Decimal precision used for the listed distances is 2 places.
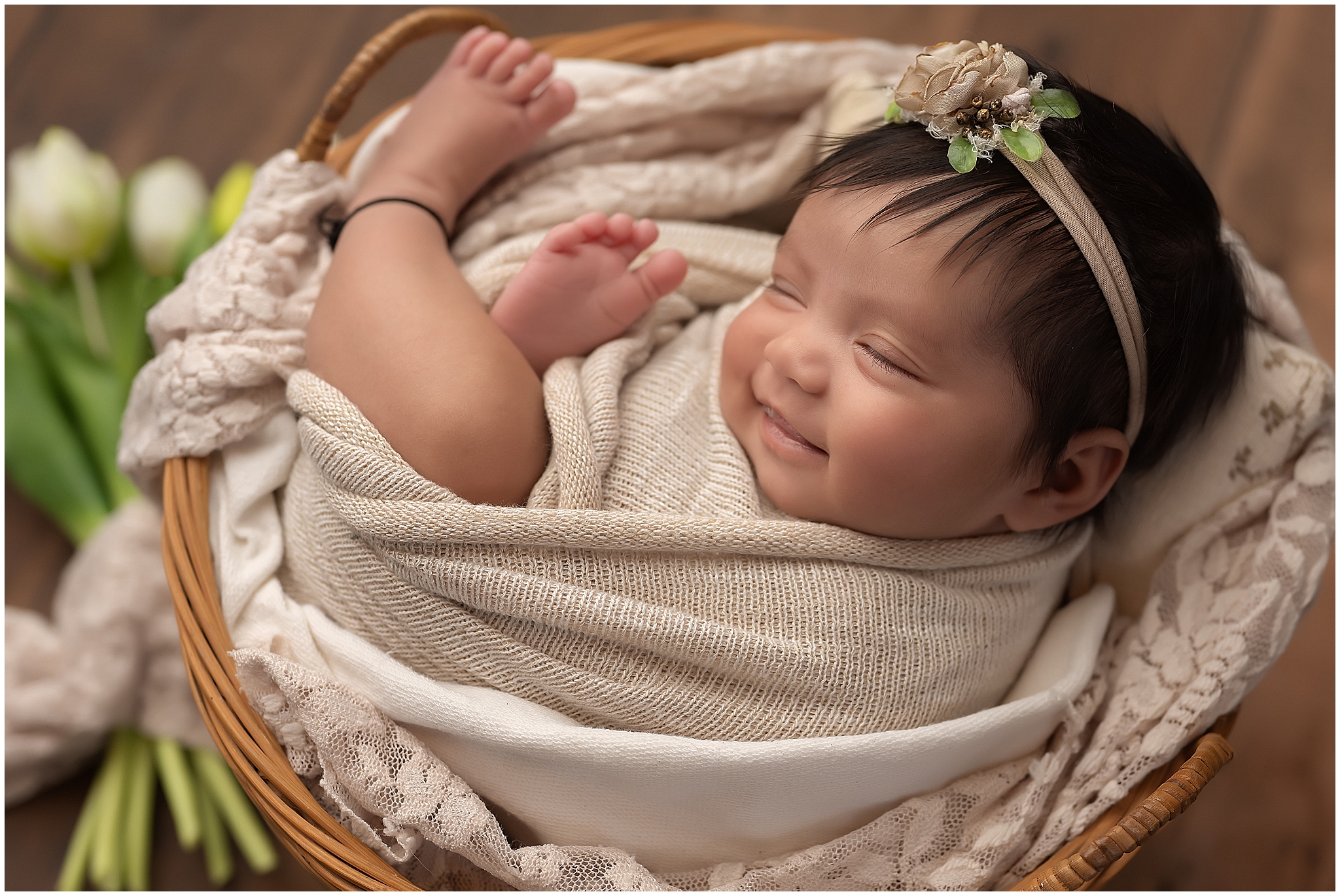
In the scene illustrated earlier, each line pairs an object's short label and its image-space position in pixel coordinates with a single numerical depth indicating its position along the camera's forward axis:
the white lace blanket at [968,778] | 0.49
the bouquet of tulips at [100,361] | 0.58
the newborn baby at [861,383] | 0.48
